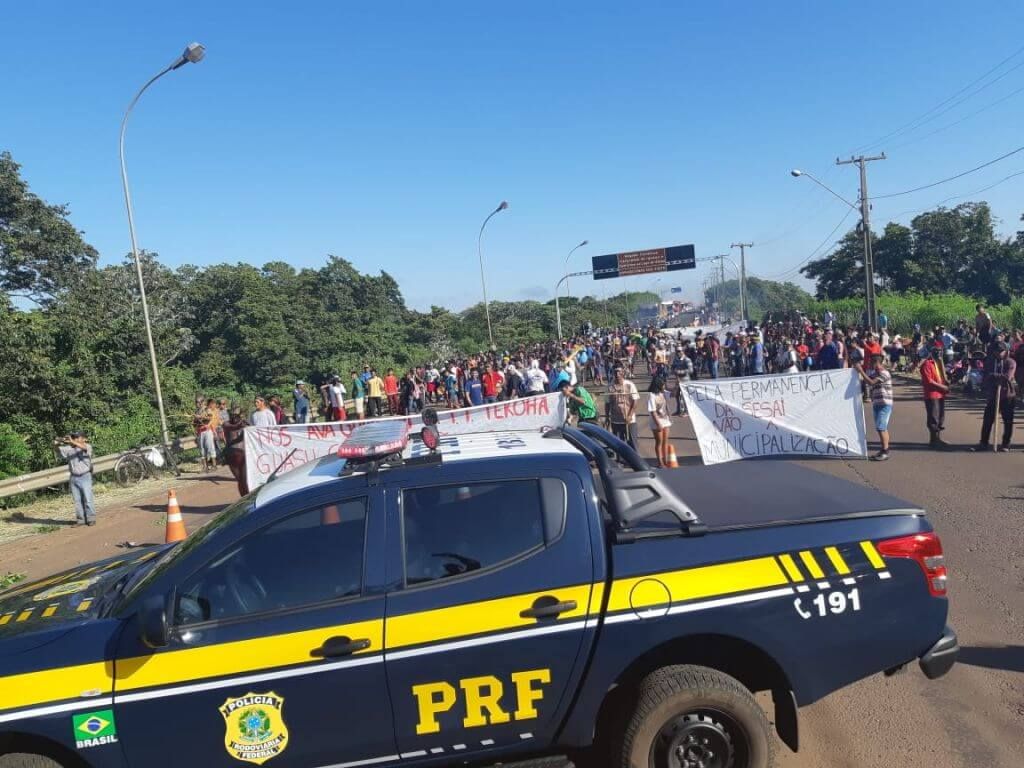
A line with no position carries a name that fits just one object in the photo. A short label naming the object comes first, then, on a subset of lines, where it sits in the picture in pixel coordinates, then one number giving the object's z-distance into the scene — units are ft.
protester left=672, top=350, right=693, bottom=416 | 65.00
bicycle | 48.06
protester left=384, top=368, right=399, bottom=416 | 77.15
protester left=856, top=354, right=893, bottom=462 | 36.27
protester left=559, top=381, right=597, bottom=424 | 37.85
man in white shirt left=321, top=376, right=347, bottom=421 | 63.57
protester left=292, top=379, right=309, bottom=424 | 65.21
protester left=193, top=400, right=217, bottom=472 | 51.08
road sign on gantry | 185.78
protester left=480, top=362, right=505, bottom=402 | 68.08
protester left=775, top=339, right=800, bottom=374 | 59.00
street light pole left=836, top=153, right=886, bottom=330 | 97.60
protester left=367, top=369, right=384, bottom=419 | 71.20
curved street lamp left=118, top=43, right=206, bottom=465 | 46.65
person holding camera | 34.99
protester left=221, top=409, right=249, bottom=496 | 35.24
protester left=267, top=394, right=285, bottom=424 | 52.60
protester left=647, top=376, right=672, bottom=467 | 34.40
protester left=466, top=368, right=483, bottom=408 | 68.23
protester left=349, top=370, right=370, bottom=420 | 71.15
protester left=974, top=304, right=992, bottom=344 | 57.72
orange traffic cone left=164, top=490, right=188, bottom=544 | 26.43
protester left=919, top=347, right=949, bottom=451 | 37.64
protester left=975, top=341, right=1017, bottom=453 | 35.76
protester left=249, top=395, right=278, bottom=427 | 40.57
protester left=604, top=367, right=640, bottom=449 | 34.93
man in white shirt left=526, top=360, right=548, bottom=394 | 62.34
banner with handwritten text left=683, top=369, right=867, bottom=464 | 37.27
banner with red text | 35.47
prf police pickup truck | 9.71
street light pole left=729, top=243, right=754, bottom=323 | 204.20
